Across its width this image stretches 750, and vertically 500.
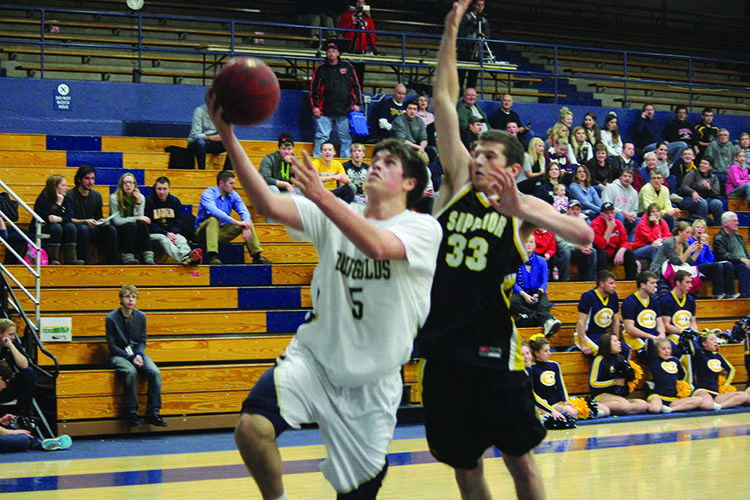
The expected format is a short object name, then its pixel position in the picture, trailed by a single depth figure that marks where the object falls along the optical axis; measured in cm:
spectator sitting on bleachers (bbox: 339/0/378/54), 1433
